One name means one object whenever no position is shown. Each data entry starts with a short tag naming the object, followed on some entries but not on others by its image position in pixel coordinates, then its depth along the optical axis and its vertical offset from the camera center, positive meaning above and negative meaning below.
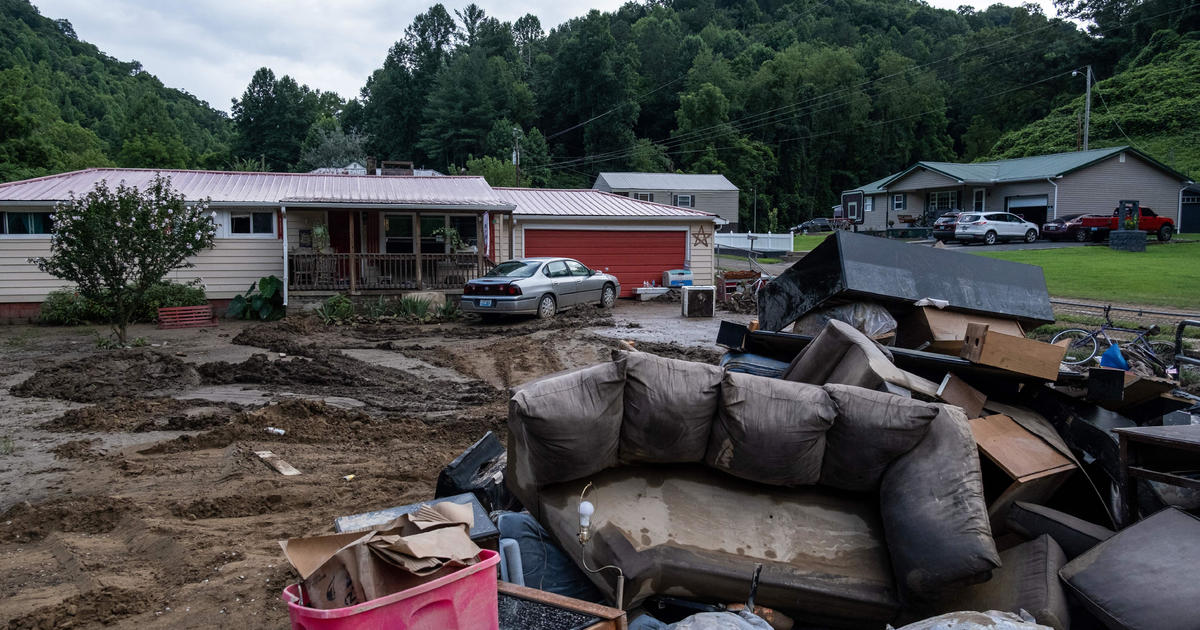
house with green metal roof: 36.28 +3.15
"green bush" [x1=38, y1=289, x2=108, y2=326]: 16.94 -1.20
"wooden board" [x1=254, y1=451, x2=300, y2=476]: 6.37 -1.77
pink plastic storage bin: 2.35 -1.11
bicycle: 9.70 -1.29
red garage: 21.62 +0.43
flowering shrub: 12.60 +0.17
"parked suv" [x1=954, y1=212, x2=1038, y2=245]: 32.03 +0.88
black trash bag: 4.62 -1.37
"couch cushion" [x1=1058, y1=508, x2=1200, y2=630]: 3.14 -1.39
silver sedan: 16.44 -0.80
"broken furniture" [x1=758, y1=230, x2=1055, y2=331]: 6.61 -0.28
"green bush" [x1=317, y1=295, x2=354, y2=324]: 16.94 -1.26
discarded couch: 3.61 -1.15
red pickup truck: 30.50 +0.95
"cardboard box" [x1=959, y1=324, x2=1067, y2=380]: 4.88 -0.66
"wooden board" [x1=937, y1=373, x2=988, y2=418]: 4.68 -0.88
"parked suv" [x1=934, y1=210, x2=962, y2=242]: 33.94 +1.02
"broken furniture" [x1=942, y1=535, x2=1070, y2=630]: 3.42 -1.55
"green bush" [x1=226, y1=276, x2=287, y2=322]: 18.03 -1.17
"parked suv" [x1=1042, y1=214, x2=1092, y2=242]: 31.20 +0.81
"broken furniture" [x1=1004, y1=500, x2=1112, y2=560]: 3.80 -1.39
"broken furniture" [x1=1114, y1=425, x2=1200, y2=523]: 3.86 -1.07
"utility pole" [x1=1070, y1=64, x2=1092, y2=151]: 40.56 +7.08
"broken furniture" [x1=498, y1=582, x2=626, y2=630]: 3.00 -1.41
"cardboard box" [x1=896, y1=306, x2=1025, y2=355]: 6.44 -0.67
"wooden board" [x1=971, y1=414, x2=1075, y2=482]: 4.13 -1.10
